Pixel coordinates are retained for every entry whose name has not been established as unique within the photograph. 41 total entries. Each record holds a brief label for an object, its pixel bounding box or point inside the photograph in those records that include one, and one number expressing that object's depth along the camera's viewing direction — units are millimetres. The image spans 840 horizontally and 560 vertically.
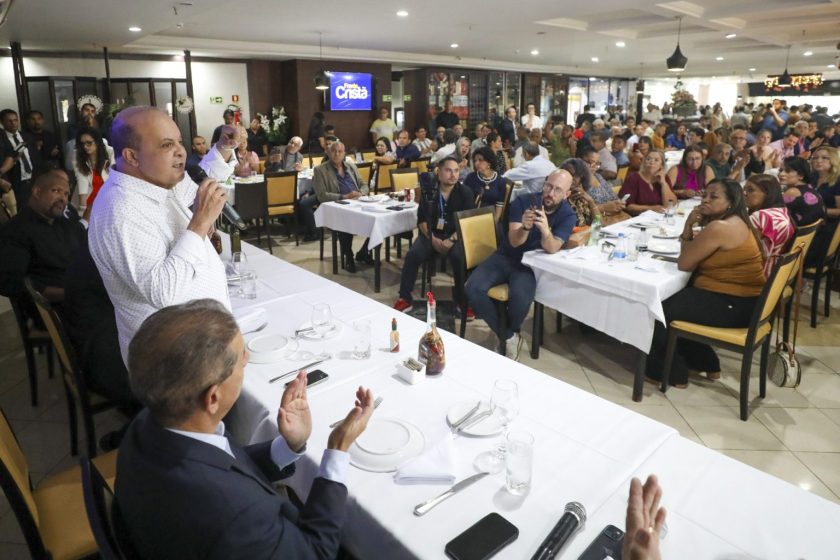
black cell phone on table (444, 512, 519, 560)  1110
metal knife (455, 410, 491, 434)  1511
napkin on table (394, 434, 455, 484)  1324
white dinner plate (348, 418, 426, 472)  1383
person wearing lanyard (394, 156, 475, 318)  4551
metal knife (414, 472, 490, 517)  1229
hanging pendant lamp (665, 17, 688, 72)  7797
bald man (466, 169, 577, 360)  3494
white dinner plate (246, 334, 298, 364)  1946
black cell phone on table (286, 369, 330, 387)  1778
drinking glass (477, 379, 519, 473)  1525
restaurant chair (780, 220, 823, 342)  3129
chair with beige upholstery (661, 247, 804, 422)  2771
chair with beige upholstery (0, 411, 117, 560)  1397
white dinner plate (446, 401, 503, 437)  1496
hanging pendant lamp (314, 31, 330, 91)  10234
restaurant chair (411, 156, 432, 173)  8219
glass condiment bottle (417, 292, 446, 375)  1825
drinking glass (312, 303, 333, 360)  2139
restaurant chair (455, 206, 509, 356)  3848
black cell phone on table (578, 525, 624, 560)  1100
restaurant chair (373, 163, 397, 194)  8039
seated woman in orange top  2928
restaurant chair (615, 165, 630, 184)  6926
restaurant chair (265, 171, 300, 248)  6414
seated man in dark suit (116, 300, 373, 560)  961
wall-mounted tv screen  12055
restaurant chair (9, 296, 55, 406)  2953
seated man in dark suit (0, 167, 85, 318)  2926
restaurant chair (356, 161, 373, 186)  7516
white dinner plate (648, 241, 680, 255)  3543
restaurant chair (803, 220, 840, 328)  4082
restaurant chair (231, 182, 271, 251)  6094
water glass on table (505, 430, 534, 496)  1280
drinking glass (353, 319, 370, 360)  1959
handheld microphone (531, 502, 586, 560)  1103
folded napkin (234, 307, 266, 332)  2229
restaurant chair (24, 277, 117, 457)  2135
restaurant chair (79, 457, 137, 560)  1052
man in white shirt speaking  1643
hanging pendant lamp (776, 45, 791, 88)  10930
